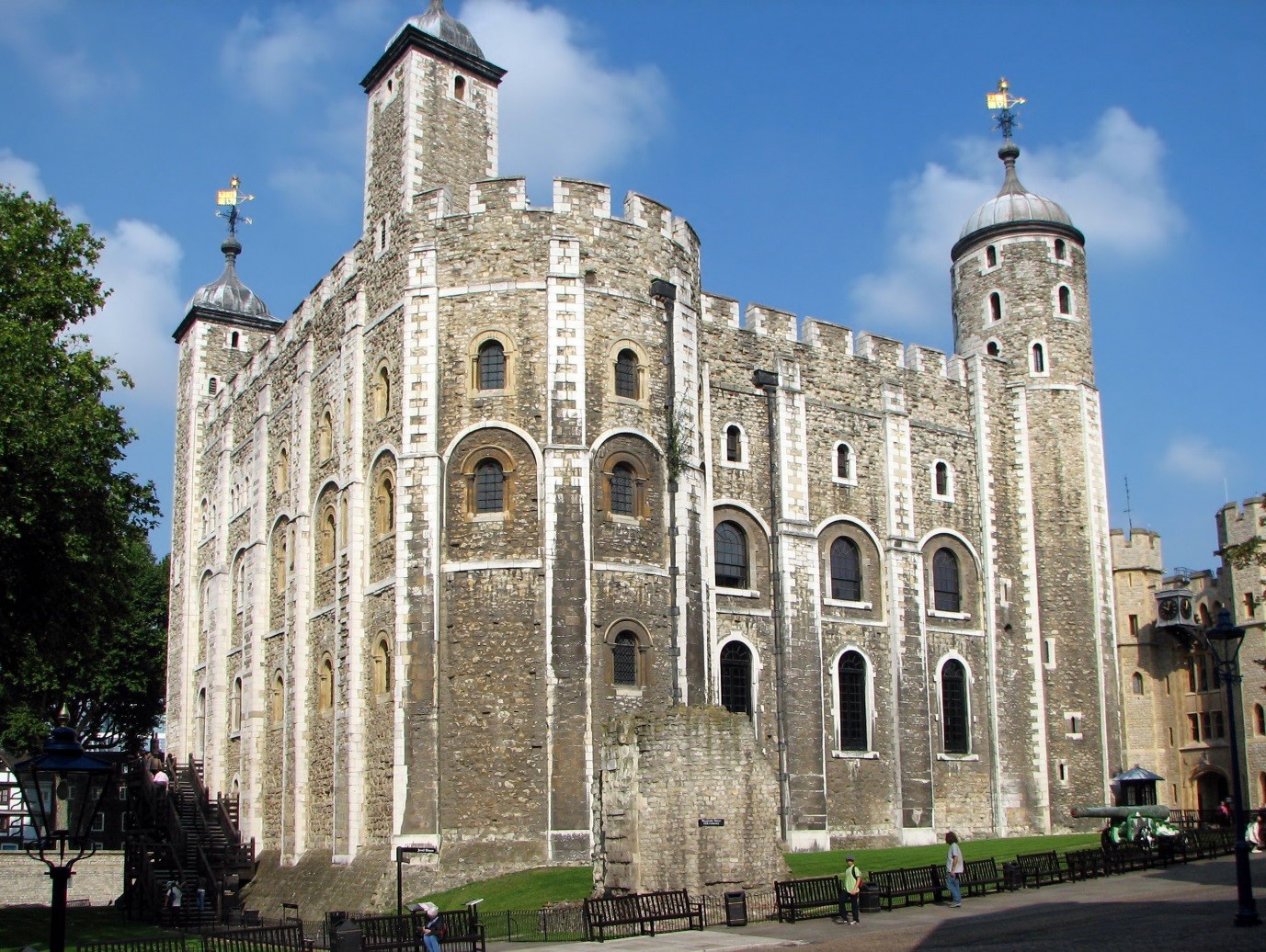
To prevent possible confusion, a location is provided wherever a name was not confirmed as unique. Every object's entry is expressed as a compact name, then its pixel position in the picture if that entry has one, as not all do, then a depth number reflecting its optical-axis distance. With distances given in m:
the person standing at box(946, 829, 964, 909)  22.09
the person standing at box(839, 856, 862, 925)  20.80
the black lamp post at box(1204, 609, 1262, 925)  17.22
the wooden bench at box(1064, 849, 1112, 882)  24.97
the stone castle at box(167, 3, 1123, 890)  26.89
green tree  23.38
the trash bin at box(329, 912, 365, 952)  18.05
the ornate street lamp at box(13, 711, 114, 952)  13.15
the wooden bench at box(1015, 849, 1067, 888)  24.55
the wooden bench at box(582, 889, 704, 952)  19.94
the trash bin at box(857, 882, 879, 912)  22.16
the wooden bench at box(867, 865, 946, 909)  22.52
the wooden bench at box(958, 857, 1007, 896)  23.70
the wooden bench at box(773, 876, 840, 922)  21.36
